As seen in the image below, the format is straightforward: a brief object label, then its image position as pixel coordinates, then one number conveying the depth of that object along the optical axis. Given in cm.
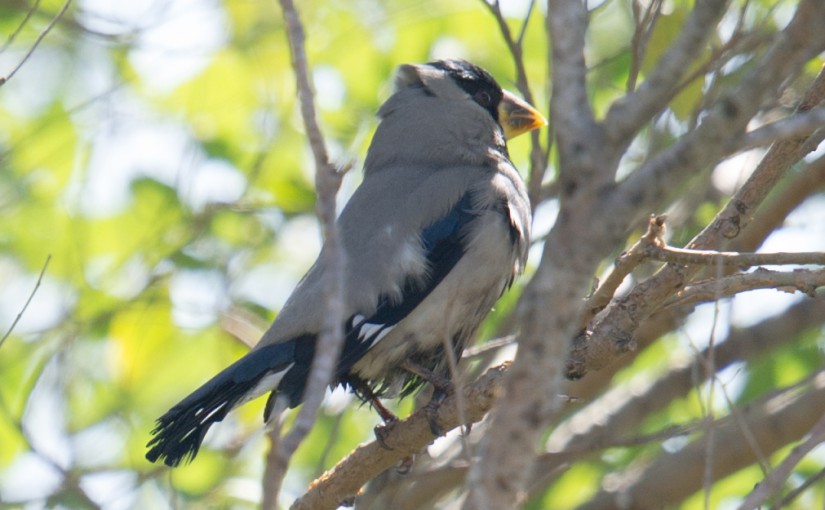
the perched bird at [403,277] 848
